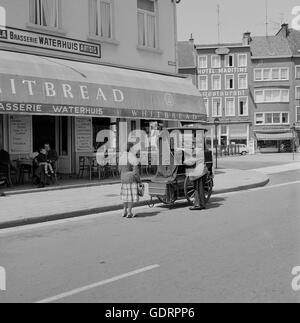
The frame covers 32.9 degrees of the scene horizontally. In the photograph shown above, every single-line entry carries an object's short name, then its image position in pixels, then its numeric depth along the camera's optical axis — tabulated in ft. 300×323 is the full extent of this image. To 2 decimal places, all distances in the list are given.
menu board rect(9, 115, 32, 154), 54.60
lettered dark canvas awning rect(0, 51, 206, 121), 48.26
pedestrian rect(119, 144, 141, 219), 36.04
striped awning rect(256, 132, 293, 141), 214.69
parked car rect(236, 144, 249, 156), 196.62
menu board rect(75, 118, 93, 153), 61.82
